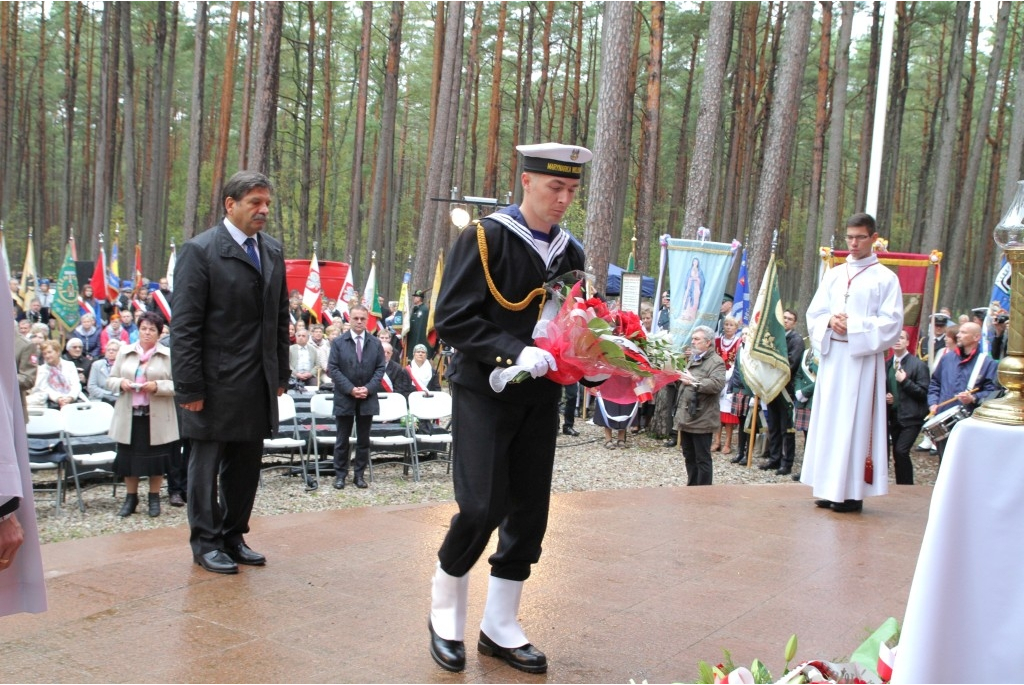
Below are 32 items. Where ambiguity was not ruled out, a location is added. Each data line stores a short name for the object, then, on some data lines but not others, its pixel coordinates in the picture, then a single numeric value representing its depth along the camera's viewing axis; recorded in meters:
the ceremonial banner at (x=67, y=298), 18.28
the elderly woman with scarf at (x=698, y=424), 9.50
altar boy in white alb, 6.85
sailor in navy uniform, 3.50
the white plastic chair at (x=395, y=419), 11.18
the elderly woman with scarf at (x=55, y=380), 10.23
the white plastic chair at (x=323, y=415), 11.12
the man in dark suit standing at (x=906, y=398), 10.90
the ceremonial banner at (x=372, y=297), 21.11
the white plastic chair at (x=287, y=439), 10.27
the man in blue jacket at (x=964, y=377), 9.77
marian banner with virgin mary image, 13.63
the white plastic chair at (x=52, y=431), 8.81
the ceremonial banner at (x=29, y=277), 21.90
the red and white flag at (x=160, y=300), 14.25
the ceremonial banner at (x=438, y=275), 18.17
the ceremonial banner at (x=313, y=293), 20.36
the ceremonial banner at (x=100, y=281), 21.45
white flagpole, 9.39
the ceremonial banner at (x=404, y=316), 19.80
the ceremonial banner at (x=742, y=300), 15.14
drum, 7.03
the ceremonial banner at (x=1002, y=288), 9.77
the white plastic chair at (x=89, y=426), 9.08
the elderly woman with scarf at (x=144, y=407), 8.50
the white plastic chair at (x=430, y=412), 11.48
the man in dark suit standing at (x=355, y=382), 10.30
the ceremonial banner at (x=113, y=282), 21.98
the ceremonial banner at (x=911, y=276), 12.42
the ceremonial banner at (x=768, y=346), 11.52
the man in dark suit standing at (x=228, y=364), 4.92
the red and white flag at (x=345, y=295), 19.09
